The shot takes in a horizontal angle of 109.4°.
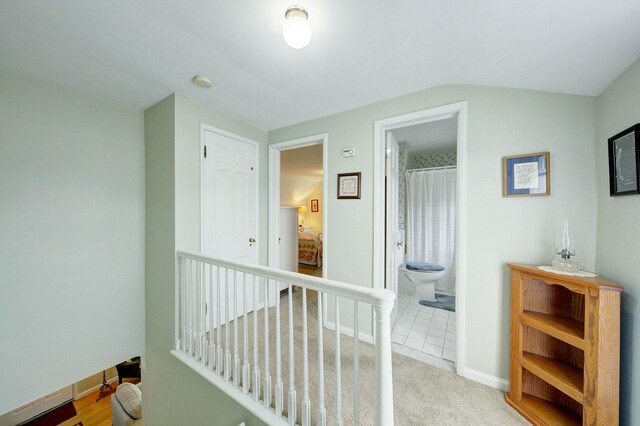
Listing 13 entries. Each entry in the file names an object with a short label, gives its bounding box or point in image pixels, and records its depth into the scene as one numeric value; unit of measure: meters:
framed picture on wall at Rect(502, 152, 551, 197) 1.51
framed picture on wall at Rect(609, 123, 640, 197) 1.08
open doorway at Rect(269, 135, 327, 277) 2.93
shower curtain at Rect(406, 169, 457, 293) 3.79
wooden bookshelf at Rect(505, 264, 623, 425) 1.11
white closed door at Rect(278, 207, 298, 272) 3.36
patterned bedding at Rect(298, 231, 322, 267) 5.74
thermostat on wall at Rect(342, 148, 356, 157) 2.28
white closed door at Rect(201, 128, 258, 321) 2.30
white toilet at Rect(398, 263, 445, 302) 3.27
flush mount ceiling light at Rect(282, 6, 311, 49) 1.07
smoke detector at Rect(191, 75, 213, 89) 1.79
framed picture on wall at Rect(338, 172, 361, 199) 2.25
